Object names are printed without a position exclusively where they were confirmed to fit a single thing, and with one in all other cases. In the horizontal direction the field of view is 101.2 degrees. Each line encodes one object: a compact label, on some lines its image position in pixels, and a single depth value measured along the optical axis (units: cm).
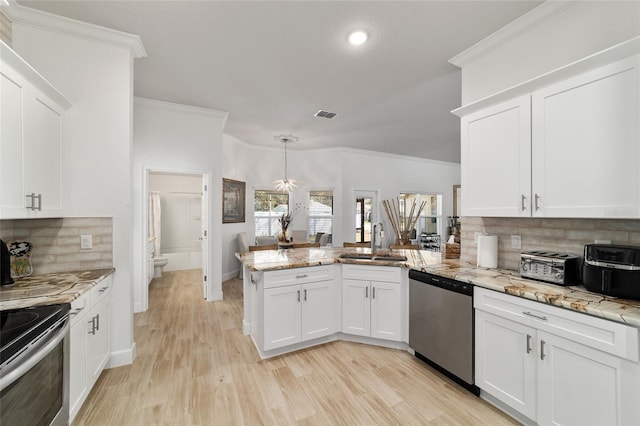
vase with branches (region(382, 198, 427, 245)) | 707
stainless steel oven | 108
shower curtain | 600
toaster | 177
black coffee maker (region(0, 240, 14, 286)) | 175
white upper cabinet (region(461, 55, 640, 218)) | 152
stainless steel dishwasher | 205
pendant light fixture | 556
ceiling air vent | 423
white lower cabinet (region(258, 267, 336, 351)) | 252
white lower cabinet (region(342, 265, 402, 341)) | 266
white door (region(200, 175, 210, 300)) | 418
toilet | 561
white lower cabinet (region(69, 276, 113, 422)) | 165
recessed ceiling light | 229
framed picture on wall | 537
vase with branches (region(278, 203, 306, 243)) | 601
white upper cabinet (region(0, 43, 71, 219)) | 155
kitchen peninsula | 136
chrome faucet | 309
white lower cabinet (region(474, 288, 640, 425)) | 131
